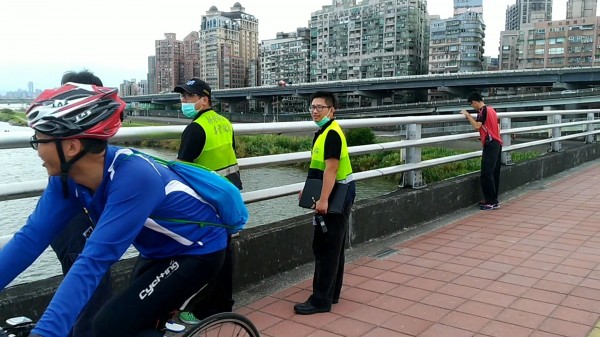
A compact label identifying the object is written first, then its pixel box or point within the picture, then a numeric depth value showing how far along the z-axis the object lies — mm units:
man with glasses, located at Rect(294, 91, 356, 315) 3818
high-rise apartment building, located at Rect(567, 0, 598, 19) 125125
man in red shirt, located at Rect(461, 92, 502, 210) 7426
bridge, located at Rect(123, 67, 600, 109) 55656
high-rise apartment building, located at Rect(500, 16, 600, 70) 109938
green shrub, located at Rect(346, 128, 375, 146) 12280
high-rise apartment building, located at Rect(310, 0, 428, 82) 122750
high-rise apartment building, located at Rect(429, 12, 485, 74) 117750
